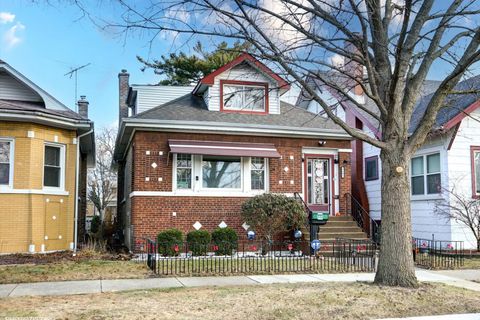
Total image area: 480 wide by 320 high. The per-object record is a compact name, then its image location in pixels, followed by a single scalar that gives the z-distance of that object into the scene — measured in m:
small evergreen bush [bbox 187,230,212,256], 14.65
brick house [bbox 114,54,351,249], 15.55
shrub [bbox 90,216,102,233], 26.56
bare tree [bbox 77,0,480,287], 9.23
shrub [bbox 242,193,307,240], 15.09
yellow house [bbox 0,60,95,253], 14.05
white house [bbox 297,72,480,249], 16.39
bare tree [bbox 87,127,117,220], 37.41
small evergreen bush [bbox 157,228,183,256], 13.97
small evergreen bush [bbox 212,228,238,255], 14.46
